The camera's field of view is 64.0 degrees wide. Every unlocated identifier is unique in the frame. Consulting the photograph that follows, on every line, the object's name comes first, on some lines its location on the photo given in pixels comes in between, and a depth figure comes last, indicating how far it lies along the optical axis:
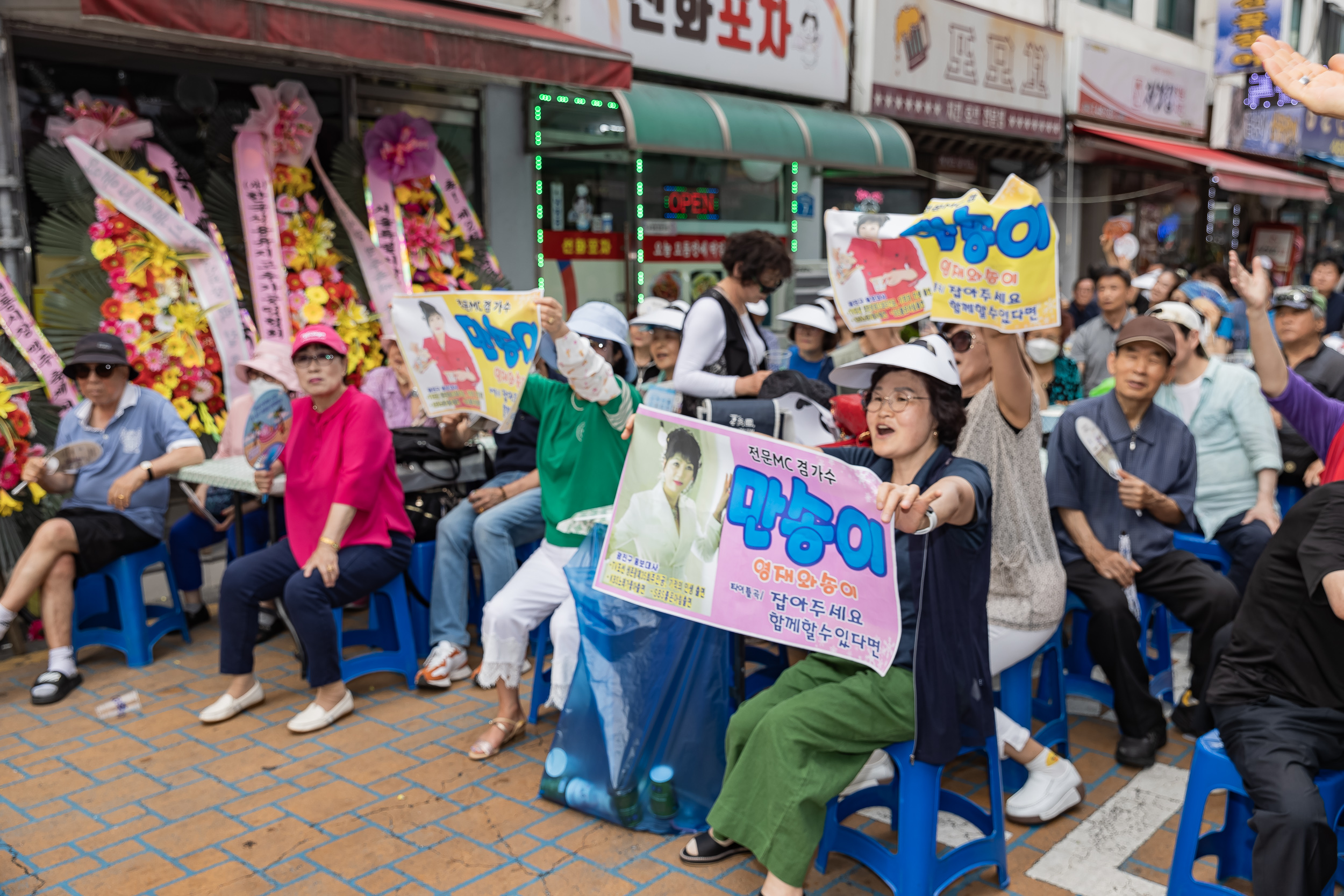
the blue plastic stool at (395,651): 4.73
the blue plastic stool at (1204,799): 2.77
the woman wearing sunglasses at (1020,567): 3.53
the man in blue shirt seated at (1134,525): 4.00
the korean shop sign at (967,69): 11.50
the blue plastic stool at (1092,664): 4.32
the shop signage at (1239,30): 16.02
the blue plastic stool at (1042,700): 3.72
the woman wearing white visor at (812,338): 5.70
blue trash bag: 3.48
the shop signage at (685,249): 9.48
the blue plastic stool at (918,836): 2.93
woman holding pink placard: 2.84
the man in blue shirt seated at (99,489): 4.82
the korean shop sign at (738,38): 8.71
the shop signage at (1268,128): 18.30
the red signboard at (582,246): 8.72
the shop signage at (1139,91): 14.83
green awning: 8.00
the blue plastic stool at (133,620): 5.06
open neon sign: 9.70
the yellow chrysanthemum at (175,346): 6.04
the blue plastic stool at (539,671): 4.26
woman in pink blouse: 4.41
